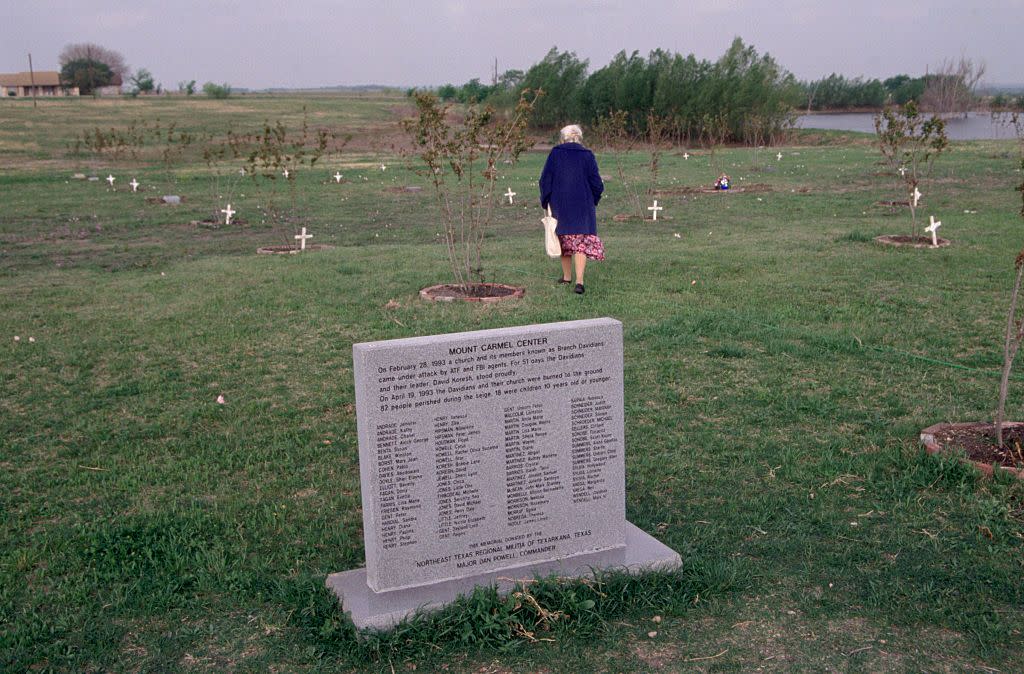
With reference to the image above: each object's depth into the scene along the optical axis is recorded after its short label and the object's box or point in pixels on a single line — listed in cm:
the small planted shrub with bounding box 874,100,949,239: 1211
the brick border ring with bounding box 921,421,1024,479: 491
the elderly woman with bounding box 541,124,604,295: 964
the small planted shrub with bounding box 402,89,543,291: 938
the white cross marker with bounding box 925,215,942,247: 1199
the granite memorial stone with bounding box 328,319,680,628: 369
